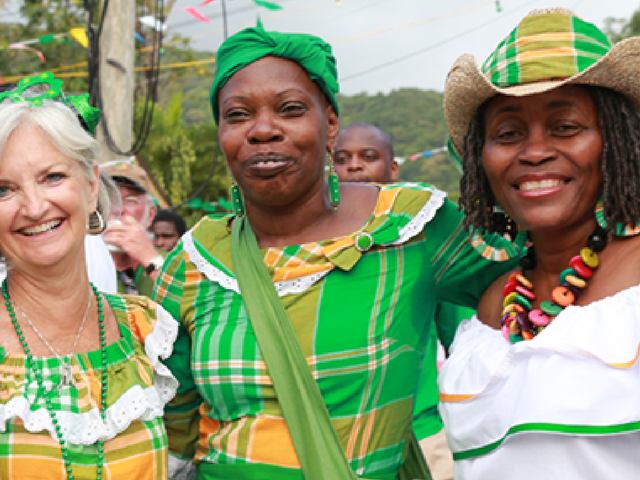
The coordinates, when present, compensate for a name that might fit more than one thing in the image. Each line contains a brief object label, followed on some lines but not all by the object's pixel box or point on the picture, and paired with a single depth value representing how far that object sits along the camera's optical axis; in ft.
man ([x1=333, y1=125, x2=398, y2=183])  17.81
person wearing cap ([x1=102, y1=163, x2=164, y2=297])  14.66
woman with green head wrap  7.41
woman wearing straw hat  5.51
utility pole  23.93
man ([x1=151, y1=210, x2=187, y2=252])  21.24
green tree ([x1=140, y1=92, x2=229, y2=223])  51.21
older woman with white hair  6.30
